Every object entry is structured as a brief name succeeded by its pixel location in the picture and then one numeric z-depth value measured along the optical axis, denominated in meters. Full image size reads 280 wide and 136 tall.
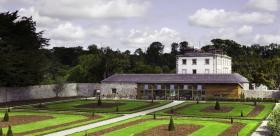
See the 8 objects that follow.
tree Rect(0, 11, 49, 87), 72.31
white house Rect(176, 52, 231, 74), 109.25
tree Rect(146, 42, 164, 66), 182.20
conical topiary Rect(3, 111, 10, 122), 47.74
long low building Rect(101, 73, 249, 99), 84.42
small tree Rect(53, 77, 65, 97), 90.81
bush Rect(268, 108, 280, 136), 34.12
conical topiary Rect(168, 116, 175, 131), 41.53
